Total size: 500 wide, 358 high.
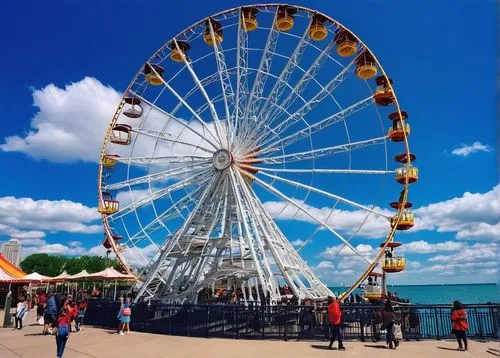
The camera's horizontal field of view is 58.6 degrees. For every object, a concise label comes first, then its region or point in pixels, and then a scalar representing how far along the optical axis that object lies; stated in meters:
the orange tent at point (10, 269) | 32.97
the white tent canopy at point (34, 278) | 32.67
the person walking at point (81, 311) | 19.18
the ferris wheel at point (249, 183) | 21.89
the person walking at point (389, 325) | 12.94
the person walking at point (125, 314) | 16.67
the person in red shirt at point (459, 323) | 12.47
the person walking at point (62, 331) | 10.66
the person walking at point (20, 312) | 19.38
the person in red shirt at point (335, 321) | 12.71
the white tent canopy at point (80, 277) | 36.91
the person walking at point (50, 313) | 16.59
